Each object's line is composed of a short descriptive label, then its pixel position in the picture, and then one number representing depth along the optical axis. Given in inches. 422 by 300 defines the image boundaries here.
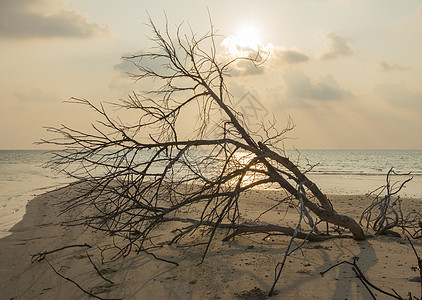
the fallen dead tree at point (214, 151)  190.1
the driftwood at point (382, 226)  256.7
